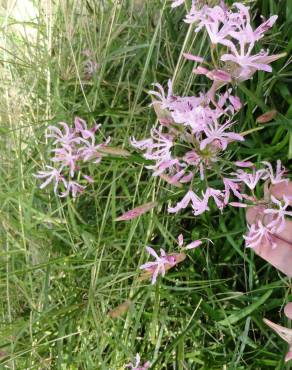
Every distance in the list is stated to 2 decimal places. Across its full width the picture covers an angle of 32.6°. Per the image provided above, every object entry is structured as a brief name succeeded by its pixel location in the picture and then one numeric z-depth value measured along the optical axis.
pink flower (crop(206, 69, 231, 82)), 0.38
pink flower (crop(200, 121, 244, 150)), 0.42
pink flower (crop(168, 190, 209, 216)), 0.46
